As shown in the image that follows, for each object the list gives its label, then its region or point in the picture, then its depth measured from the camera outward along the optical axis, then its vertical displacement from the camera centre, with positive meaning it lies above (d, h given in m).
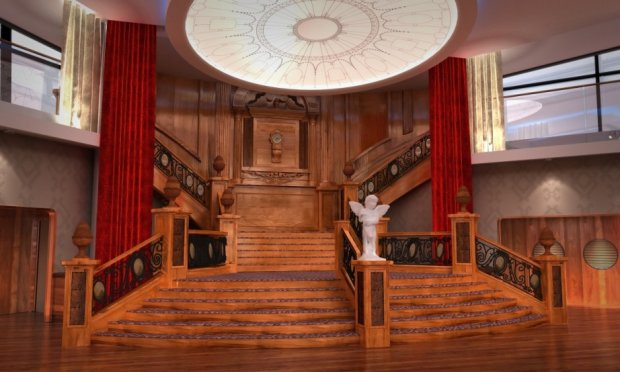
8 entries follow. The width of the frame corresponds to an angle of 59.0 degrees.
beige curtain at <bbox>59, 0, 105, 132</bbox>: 8.80 +2.75
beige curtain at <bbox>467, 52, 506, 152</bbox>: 10.84 +2.69
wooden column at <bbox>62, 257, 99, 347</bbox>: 5.96 -0.74
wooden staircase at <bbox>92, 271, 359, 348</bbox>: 5.78 -0.92
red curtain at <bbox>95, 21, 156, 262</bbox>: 8.41 +1.51
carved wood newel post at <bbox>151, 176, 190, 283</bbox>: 7.16 +0.04
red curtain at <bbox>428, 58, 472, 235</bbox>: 10.28 +1.86
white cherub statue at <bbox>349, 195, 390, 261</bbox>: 6.09 +0.18
